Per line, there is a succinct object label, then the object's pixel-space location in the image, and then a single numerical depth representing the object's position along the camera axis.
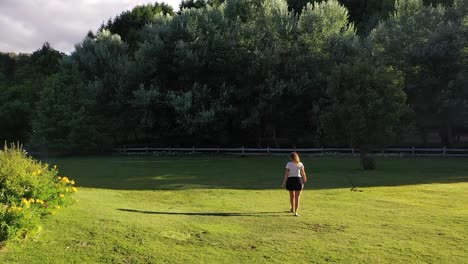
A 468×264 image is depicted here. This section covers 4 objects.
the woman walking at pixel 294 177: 11.75
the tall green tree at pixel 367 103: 25.23
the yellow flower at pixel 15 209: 7.93
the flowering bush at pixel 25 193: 7.87
